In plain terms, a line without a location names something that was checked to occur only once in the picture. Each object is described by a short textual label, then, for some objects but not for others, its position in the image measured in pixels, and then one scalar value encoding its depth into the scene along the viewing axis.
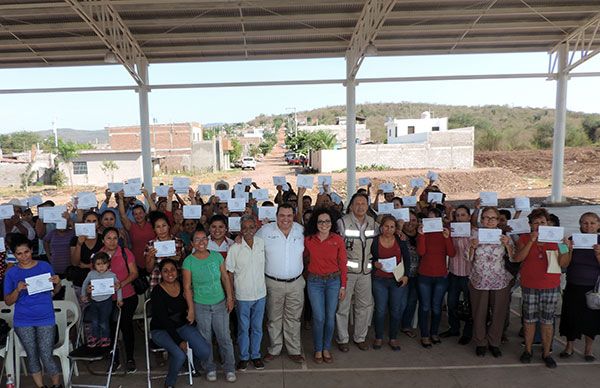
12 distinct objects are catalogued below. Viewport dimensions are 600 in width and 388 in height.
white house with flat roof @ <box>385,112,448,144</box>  47.97
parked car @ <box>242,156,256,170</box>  42.62
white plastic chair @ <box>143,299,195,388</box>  3.86
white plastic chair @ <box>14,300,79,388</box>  3.79
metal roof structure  9.97
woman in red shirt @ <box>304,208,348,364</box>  4.18
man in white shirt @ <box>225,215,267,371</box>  4.04
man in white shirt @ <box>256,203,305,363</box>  4.16
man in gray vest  4.38
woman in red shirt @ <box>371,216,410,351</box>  4.38
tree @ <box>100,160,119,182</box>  32.06
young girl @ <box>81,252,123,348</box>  3.92
